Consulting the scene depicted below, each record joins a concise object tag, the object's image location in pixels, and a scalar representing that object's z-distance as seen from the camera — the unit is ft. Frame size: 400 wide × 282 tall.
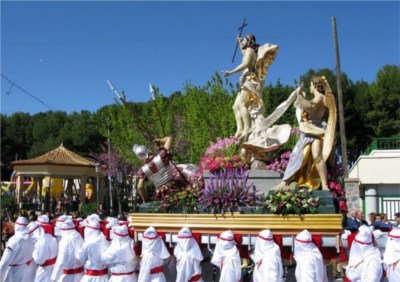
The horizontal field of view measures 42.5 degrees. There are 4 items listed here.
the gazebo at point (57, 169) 105.81
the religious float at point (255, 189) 28.91
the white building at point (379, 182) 72.79
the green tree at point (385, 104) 110.93
